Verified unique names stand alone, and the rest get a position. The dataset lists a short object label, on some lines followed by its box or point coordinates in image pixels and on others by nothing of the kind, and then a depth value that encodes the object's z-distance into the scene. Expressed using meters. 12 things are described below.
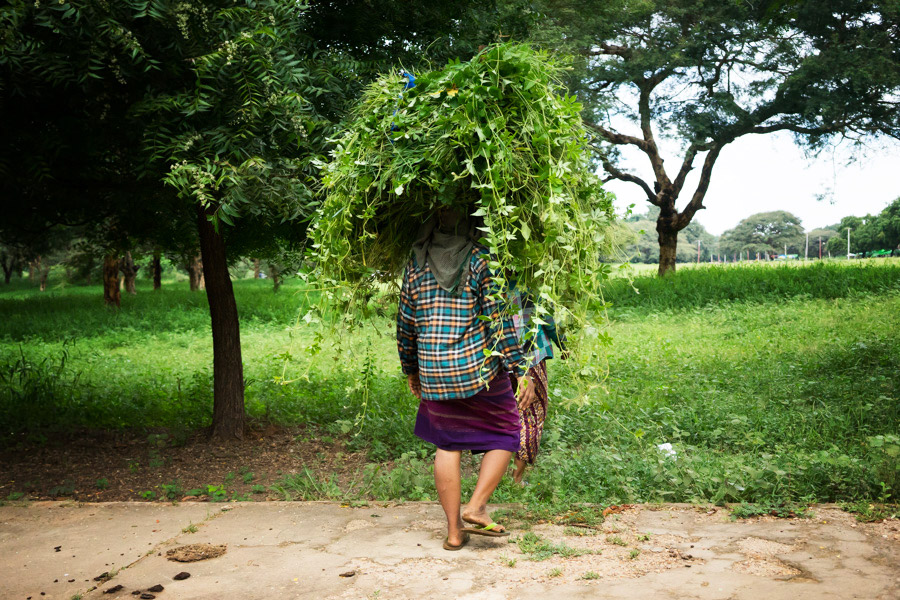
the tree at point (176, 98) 4.16
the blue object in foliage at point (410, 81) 3.54
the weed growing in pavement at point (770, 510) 3.78
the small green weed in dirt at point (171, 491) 5.09
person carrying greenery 3.47
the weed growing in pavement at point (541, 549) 3.29
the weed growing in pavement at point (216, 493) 4.93
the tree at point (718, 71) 15.53
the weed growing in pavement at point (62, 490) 5.21
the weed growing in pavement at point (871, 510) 3.61
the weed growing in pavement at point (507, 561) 3.21
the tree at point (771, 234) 68.56
